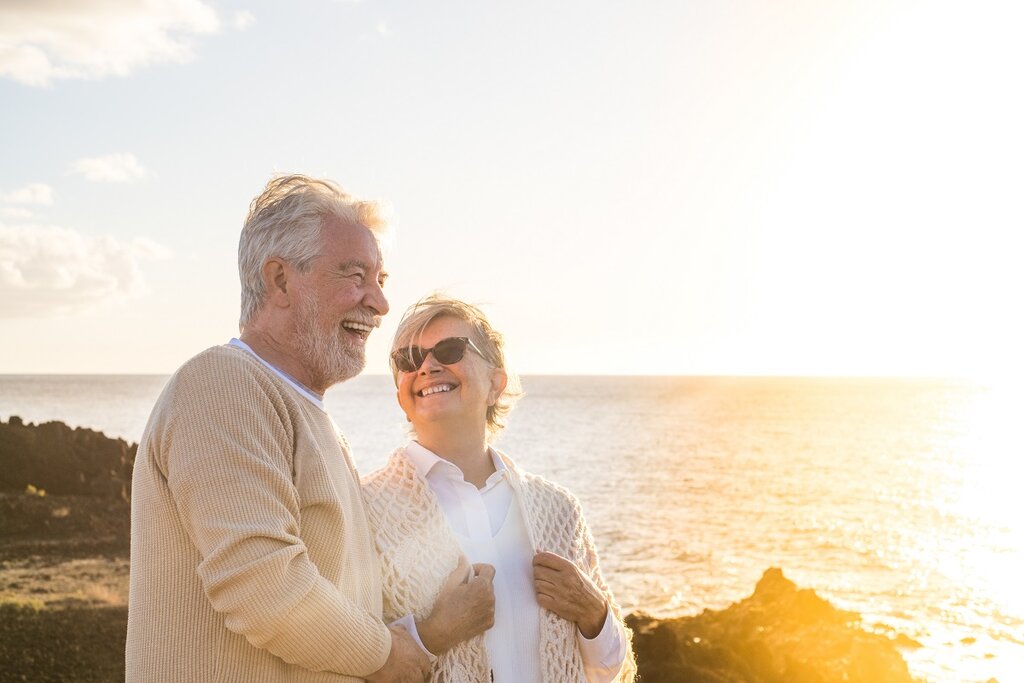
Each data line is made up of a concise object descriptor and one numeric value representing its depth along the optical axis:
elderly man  2.46
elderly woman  3.39
